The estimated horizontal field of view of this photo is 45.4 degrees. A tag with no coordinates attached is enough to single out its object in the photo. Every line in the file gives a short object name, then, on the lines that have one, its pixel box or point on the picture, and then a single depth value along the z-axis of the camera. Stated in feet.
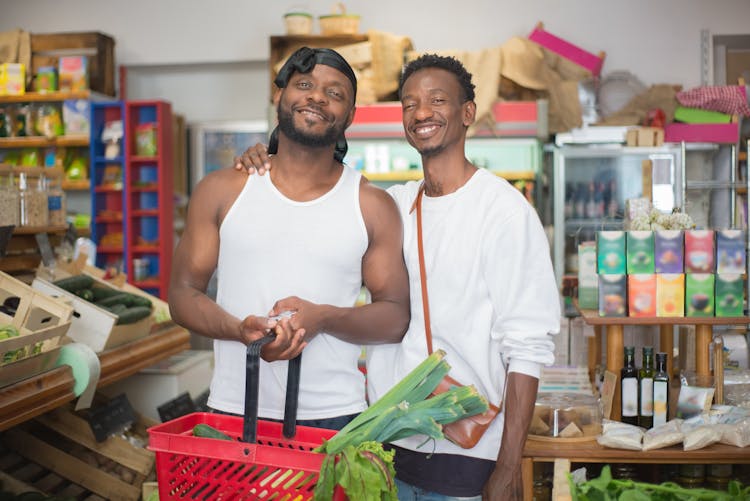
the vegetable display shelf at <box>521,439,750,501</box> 9.35
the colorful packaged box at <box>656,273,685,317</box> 10.78
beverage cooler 20.77
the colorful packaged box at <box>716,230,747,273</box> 10.66
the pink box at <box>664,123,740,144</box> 21.39
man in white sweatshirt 6.33
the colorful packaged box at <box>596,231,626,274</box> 10.83
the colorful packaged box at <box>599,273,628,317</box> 10.86
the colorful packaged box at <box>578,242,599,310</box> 11.78
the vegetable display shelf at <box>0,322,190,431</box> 8.80
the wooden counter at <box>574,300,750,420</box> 10.76
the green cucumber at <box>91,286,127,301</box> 12.88
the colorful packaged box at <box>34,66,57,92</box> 25.22
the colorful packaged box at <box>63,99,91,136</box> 25.12
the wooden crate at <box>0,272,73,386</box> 9.04
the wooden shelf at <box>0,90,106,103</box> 24.72
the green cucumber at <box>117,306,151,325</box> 12.16
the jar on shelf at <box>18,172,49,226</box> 12.13
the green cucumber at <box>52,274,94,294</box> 12.11
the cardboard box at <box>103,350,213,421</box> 14.53
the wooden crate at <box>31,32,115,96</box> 25.25
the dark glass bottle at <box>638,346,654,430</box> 10.51
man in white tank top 6.58
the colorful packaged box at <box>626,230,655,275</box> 10.77
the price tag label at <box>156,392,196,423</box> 13.35
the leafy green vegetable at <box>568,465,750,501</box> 6.86
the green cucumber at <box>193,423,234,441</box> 5.37
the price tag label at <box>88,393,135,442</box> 11.84
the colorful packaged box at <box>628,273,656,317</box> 10.80
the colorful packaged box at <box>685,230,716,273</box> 10.71
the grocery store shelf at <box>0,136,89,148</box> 25.14
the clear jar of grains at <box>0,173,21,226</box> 11.51
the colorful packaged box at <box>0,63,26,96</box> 25.03
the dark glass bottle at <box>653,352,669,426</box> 10.43
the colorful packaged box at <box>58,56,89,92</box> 25.11
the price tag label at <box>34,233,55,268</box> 12.68
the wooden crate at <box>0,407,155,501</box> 11.19
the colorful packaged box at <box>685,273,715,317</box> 10.75
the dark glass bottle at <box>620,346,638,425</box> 10.54
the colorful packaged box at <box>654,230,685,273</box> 10.72
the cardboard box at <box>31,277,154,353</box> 11.60
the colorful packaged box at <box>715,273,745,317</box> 10.74
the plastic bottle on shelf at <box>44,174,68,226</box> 12.85
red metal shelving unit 25.04
